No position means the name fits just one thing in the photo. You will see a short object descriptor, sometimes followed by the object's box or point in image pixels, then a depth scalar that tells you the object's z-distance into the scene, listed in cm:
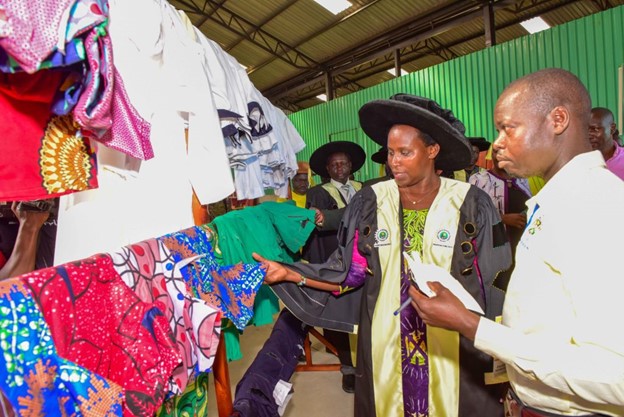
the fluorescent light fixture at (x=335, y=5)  813
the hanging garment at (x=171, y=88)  114
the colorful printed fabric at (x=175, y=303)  88
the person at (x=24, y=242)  103
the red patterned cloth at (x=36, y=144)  63
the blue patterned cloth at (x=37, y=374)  55
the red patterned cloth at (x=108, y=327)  65
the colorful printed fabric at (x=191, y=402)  111
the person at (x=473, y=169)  417
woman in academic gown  162
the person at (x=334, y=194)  306
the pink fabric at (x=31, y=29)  50
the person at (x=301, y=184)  552
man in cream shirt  78
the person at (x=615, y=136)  330
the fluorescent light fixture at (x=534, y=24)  870
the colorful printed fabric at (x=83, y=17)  56
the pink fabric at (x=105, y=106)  60
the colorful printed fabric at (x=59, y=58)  55
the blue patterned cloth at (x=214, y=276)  112
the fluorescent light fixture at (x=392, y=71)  1257
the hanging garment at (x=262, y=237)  150
